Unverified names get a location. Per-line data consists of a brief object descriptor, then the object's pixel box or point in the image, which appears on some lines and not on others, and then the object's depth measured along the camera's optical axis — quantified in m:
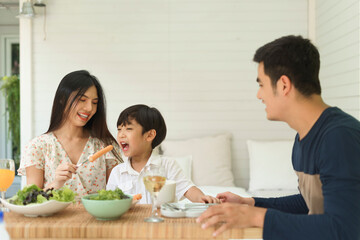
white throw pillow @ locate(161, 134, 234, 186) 4.40
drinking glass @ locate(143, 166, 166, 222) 1.51
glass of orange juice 1.89
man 1.38
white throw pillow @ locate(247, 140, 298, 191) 4.24
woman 2.46
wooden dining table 1.42
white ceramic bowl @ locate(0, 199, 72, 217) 1.53
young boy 2.26
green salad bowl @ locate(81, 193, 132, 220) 1.48
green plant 6.06
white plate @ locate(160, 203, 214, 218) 1.57
